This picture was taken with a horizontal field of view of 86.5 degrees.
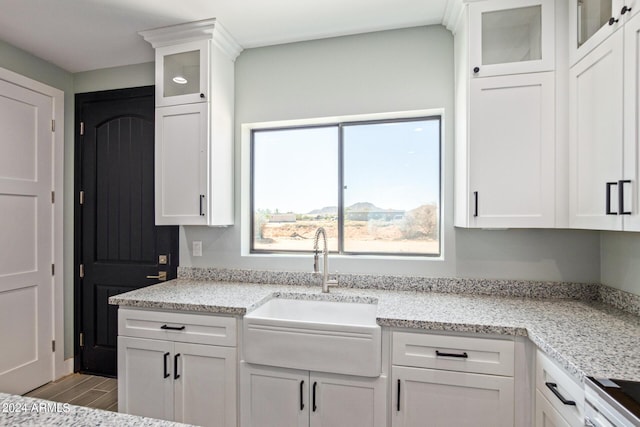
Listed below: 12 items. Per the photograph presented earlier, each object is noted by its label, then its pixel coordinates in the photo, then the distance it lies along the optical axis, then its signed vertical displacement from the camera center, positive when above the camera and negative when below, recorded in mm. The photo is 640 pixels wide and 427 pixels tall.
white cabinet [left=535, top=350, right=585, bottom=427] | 1147 -678
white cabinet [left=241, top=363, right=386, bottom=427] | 1635 -929
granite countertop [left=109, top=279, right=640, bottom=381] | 1208 -503
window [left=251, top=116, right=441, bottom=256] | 2355 +188
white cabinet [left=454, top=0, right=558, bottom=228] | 1774 +527
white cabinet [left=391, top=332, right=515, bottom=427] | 1513 -769
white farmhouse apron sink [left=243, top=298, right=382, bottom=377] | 1638 -663
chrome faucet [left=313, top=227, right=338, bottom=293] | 2158 -341
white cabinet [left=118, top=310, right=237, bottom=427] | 1831 -883
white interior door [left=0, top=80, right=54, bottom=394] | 2439 -198
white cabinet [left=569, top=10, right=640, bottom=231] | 1325 +345
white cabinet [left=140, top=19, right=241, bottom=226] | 2252 +607
